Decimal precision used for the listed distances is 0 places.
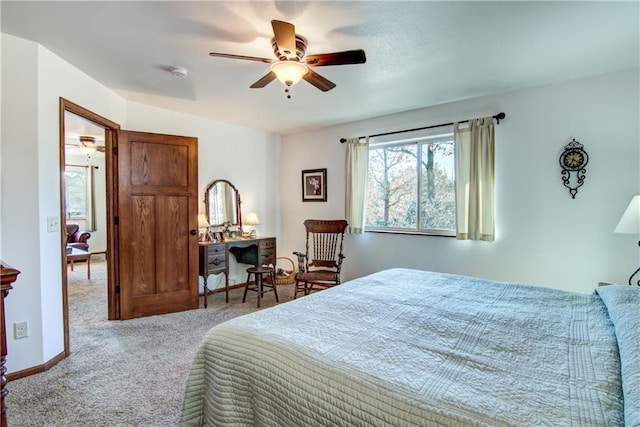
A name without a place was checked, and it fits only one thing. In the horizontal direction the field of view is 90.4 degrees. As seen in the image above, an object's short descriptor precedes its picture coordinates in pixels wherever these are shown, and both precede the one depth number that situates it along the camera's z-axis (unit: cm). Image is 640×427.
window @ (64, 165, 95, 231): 728
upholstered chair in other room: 630
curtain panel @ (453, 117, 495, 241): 336
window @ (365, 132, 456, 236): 379
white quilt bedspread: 91
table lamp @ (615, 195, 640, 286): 229
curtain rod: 332
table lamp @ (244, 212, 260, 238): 470
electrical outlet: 235
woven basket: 502
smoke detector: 276
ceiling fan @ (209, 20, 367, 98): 197
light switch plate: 256
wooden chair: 402
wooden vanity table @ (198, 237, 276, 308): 401
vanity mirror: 450
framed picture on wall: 485
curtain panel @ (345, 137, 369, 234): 436
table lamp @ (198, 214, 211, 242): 426
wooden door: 350
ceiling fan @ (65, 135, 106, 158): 571
